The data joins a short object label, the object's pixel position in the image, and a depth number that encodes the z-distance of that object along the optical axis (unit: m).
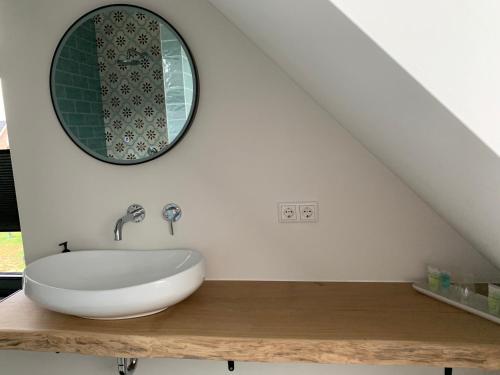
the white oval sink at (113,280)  1.30
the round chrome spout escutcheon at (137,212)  1.76
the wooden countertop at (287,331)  1.19
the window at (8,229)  2.00
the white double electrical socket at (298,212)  1.67
